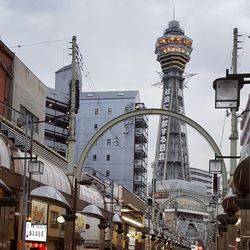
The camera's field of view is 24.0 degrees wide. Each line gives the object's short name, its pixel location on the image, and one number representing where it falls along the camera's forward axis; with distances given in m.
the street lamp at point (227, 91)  8.52
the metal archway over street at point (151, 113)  38.47
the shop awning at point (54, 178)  33.15
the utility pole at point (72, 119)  36.97
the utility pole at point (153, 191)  87.51
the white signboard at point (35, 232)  28.97
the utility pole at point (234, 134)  36.94
